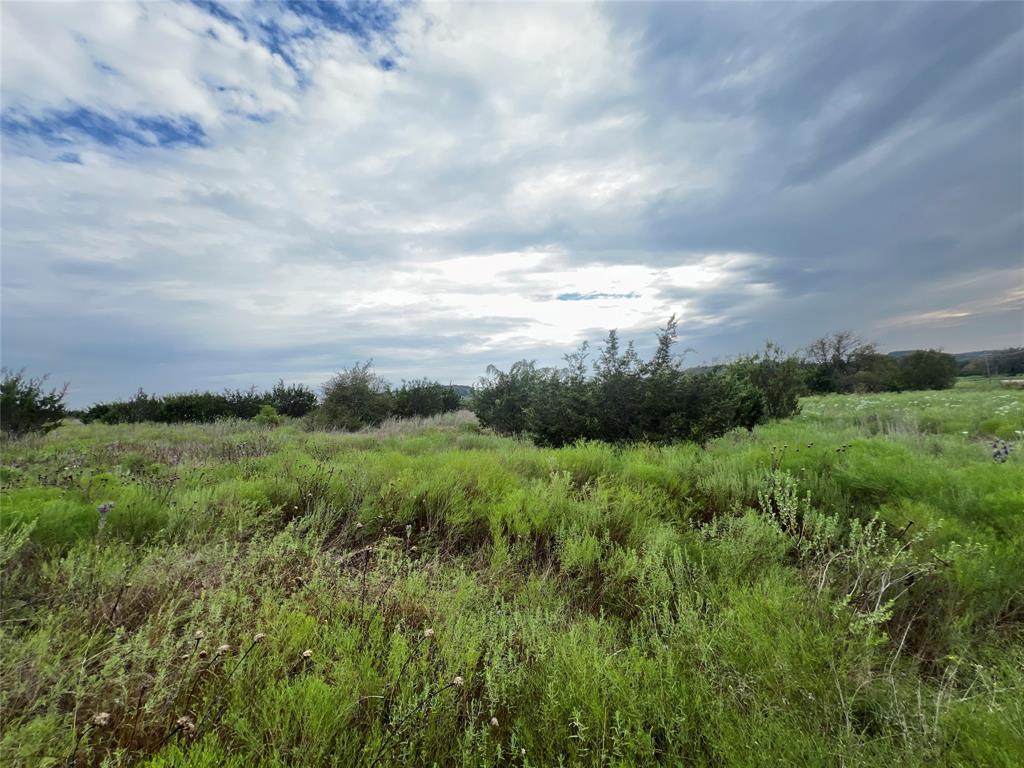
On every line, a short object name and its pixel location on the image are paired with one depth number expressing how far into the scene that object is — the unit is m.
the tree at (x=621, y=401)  9.30
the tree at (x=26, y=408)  11.40
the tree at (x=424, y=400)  23.03
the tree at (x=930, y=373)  39.97
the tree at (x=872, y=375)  40.22
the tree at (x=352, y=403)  18.48
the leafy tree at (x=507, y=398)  14.68
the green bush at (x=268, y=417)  18.31
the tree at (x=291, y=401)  25.30
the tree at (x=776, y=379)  15.35
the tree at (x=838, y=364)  41.62
